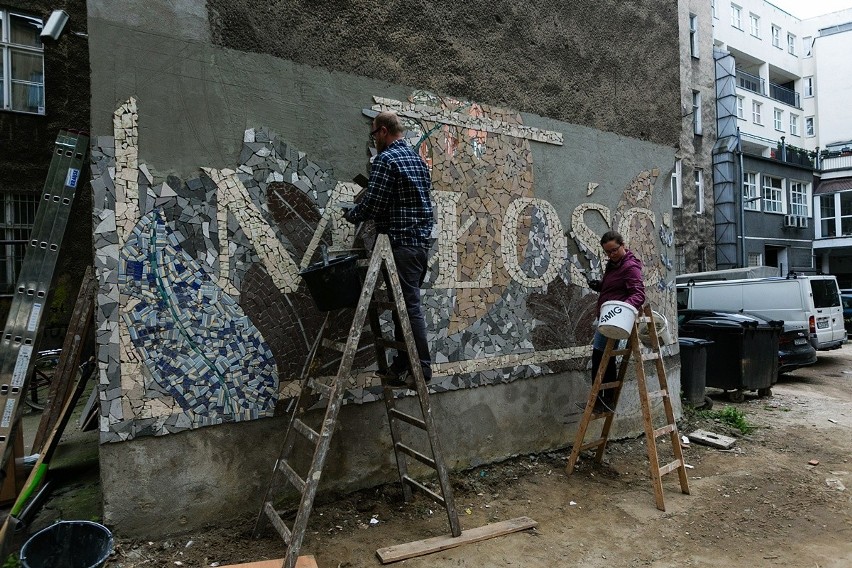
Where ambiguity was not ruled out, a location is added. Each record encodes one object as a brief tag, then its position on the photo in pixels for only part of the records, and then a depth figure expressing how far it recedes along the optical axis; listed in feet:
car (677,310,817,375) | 32.83
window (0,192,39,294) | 32.40
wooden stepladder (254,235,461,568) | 9.48
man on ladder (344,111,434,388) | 11.37
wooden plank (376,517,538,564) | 10.56
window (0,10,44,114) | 33.32
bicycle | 22.13
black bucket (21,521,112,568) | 8.90
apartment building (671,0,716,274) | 81.97
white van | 35.63
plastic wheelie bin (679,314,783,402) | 27.58
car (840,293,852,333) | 54.08
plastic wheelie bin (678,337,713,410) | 24.13
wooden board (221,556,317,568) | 9.36
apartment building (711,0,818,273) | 84.33
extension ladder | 10.43
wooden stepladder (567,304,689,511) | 14.49
